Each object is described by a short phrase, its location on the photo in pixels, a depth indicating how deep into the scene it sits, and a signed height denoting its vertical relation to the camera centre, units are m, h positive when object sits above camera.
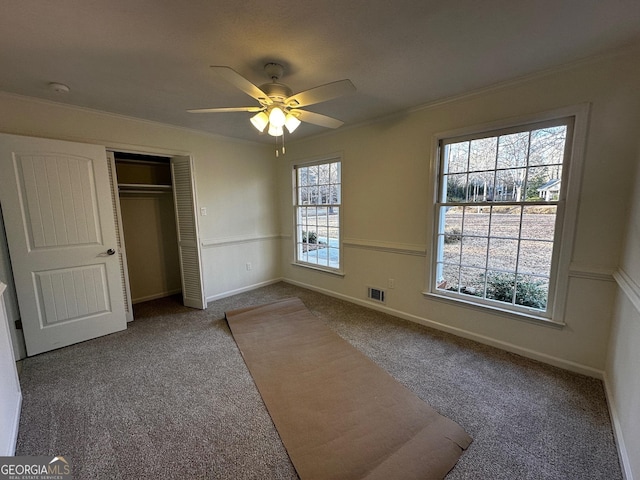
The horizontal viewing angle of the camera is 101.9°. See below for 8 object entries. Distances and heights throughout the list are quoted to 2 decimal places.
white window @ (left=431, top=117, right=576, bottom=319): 2.11 -0.12
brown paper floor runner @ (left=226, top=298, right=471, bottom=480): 1.35 -1.35
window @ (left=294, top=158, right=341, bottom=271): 3.75 -0.14
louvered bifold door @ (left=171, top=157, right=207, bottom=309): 3.29 -0.34
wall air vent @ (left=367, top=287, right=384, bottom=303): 3.29 -1.16
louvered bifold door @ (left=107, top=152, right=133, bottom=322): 2.93 -0.38
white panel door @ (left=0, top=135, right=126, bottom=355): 2.29 -0.31
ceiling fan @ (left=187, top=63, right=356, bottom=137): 1.56 +0.70
